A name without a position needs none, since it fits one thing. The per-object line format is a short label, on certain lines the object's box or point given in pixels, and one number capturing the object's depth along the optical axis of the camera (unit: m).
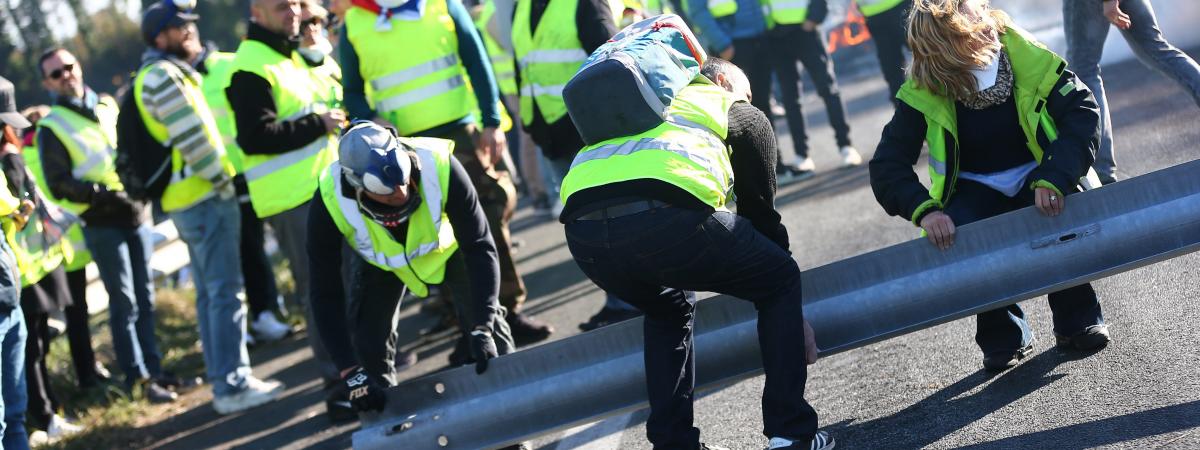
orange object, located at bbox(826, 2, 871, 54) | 16.83
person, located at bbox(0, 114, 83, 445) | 7.32
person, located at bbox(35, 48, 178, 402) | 7.83
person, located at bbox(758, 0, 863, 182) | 10.20
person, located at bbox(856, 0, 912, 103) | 9.87
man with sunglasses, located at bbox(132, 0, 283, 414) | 7.28
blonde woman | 4.76
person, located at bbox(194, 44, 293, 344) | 9.03
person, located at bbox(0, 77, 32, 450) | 5.98
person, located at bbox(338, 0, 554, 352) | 6.89
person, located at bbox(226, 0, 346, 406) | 6.63
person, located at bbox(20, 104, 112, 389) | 8.18
